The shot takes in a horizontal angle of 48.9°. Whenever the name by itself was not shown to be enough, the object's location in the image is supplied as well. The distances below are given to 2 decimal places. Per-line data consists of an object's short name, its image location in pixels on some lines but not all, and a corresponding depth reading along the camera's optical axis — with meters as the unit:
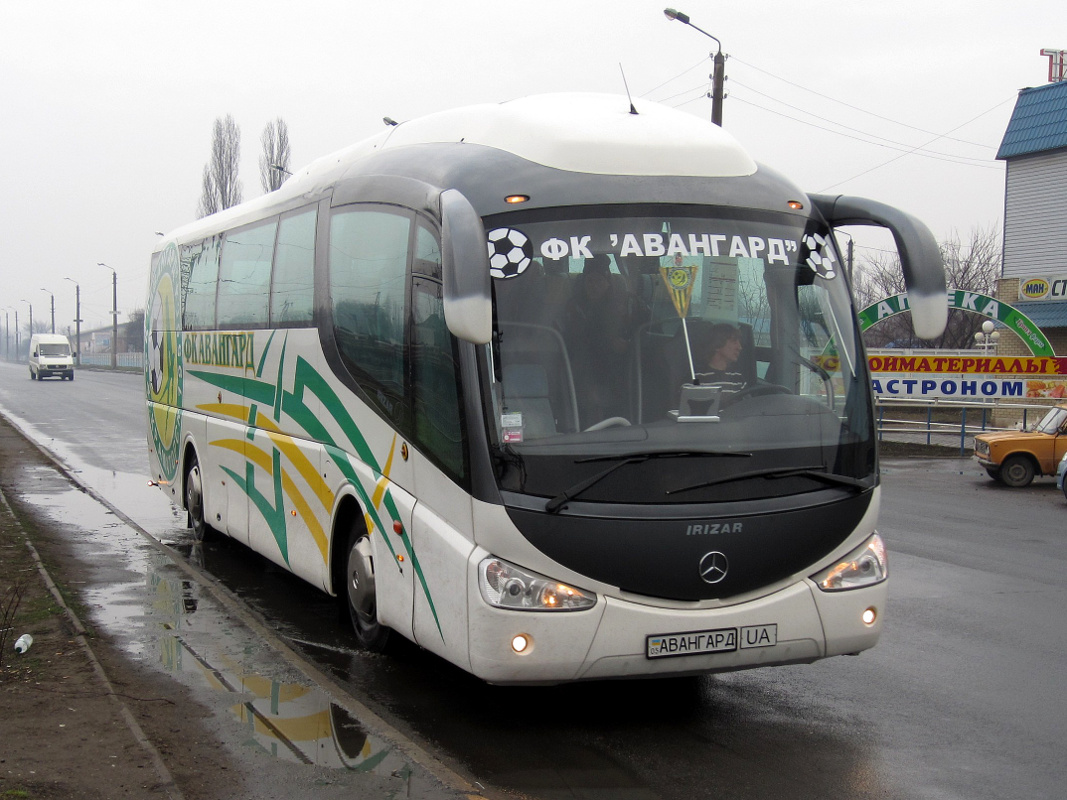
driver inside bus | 5.57
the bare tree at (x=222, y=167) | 65.31
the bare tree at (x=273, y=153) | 60.94
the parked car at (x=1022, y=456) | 18.50
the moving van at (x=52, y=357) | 68.44
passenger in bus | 5.42
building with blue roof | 32.78
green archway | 24.47
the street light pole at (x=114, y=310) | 90.12
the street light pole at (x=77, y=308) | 101.18
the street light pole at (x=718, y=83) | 25.05
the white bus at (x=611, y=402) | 5.23
